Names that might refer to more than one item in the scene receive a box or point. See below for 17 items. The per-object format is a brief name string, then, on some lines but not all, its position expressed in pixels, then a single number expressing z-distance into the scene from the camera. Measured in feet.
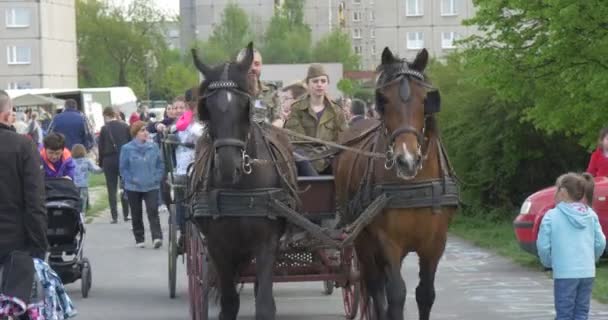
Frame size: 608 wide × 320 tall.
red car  50.42
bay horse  32.30
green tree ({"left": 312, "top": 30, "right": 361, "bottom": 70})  355.36
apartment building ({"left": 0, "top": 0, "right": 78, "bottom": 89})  315.17
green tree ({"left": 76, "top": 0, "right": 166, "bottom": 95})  355.36
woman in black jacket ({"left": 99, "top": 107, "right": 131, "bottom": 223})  83.71
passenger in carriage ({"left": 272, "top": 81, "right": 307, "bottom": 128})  41.28
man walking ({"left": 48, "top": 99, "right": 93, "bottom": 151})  85.56
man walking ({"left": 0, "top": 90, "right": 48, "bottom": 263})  30.71
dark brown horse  32.42
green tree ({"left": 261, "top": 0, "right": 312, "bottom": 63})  344.90
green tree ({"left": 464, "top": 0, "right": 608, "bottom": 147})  60.59
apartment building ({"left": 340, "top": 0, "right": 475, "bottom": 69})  241.55
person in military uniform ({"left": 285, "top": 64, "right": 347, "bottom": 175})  40.11
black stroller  47.19
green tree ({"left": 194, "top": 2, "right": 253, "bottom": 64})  352.49
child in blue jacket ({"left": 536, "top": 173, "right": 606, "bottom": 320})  32.91
